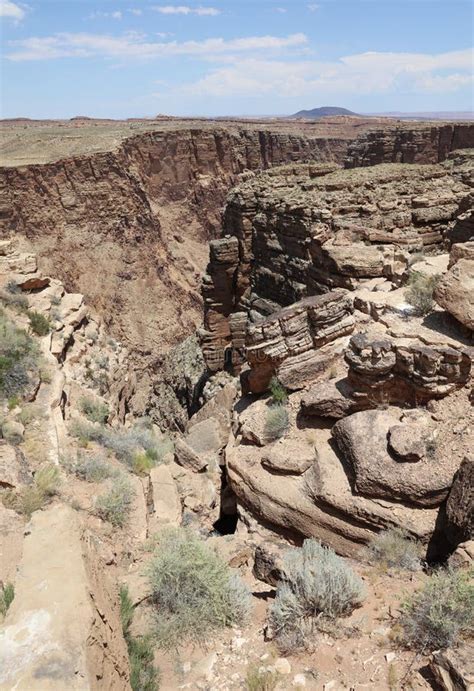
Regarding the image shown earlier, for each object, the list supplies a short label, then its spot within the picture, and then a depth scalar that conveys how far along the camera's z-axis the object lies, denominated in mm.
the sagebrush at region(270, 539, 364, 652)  4391
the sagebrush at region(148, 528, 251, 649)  4684
